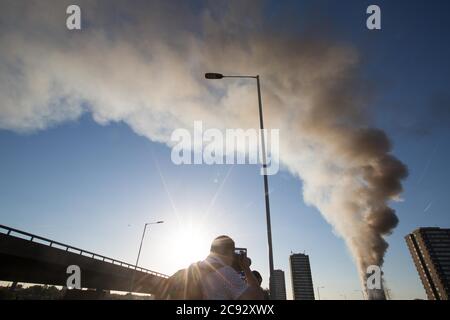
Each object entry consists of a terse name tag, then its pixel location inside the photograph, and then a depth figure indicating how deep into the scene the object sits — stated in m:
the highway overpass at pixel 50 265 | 15.39
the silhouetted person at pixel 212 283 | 2.40
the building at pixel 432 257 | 120.62
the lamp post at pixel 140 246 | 30.87
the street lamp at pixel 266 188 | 7.41
